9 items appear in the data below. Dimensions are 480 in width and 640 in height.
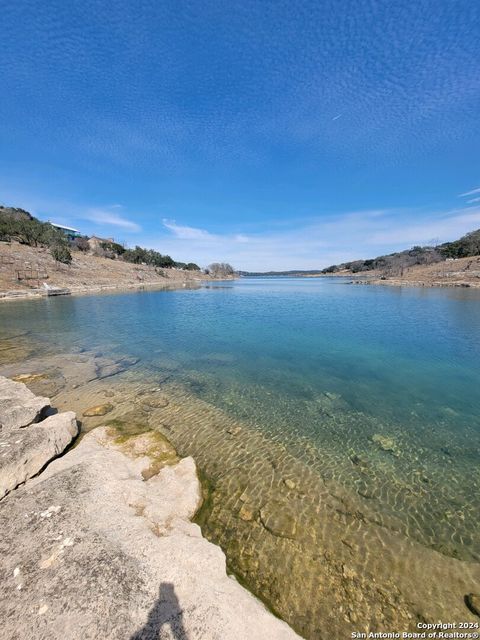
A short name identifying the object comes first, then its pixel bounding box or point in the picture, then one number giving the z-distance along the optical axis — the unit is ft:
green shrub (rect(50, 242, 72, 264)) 206.96
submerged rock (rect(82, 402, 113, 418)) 31.09
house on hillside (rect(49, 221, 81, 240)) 418.39
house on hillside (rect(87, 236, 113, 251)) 364.58
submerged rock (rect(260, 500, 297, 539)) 17.81
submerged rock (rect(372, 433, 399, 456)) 26.84
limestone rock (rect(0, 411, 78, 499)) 17.55
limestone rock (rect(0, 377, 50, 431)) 23.84
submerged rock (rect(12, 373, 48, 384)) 39.96
